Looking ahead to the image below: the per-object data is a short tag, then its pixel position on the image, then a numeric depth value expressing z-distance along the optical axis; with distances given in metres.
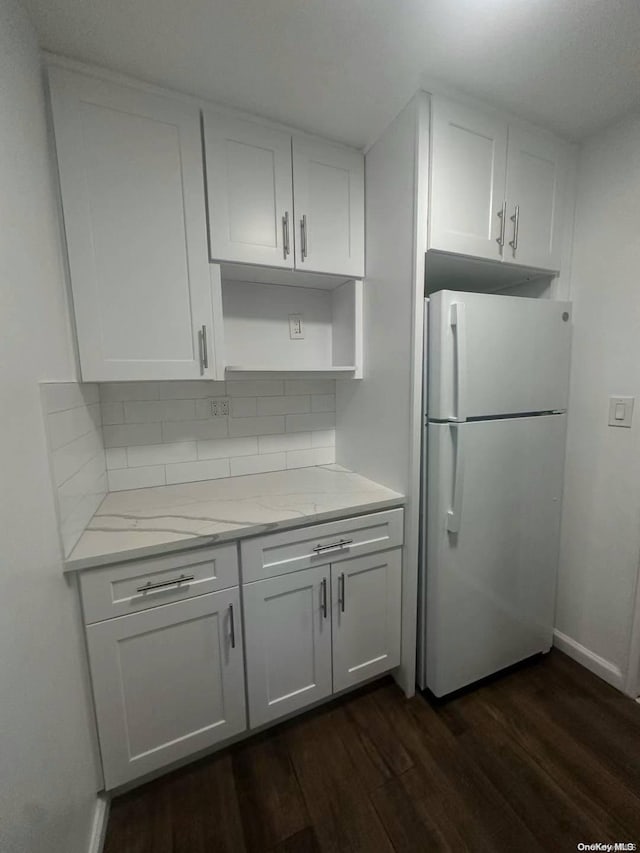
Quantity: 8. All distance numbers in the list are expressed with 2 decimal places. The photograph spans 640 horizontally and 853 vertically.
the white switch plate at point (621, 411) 1.43
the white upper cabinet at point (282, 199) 1.30
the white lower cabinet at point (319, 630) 1.24
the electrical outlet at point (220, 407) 1.71
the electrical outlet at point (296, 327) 1.79
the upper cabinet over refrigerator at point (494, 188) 1.27
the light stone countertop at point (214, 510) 1.05
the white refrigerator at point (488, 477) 1.30
